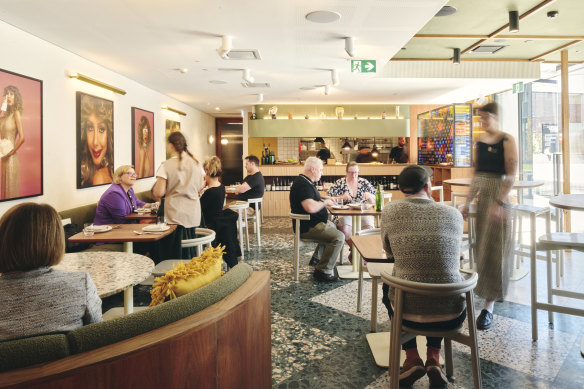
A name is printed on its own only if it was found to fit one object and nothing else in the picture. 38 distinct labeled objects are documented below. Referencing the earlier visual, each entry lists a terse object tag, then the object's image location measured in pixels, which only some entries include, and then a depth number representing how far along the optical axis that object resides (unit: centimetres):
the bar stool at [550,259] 278
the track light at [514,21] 482
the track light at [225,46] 459
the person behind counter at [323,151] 991
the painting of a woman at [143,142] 708
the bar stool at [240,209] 565
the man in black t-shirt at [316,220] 439
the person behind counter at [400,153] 1057
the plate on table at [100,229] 328
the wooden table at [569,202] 285
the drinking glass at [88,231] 316
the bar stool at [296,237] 434
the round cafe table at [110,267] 190
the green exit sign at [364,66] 581
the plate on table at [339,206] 457
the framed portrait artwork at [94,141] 534
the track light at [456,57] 652
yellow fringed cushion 147
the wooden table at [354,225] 425
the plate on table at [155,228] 334
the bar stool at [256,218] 637
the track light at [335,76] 628
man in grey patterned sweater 203
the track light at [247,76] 618
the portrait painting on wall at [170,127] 877
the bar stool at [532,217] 307
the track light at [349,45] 468
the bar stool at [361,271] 329
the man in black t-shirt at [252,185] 639
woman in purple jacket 435
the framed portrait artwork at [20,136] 399
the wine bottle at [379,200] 433
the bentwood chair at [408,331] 196
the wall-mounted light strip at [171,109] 849
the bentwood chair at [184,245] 305
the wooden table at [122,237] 307
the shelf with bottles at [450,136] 817
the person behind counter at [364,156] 1071
